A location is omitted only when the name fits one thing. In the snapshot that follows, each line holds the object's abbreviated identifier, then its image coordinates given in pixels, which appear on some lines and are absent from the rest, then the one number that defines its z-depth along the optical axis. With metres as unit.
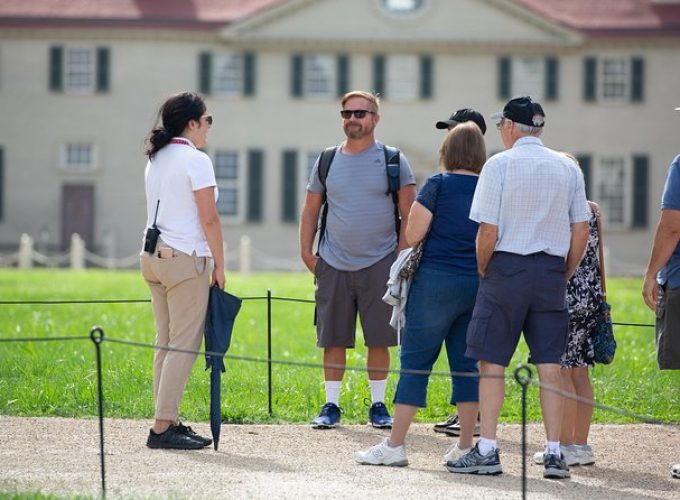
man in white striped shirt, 15.14
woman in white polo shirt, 16.86
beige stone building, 84.06
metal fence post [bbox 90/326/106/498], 13.77
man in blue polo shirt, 16.00
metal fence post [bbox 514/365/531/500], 12.84
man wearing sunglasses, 18.72
